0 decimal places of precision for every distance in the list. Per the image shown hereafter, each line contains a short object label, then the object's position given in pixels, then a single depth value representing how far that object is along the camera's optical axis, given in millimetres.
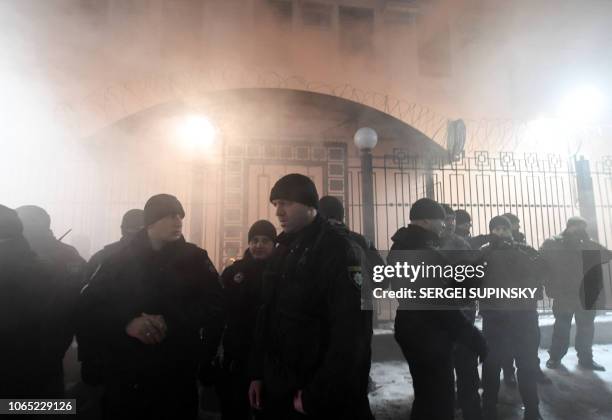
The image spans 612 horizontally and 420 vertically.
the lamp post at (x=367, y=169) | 5114
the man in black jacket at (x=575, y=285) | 4469
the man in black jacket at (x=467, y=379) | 2965
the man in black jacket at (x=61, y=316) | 2043
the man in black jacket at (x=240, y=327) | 2537
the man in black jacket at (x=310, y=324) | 1367
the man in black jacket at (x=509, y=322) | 2986
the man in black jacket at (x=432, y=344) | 2268
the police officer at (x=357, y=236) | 2904
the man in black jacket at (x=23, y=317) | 1910
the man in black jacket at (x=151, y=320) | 1834
